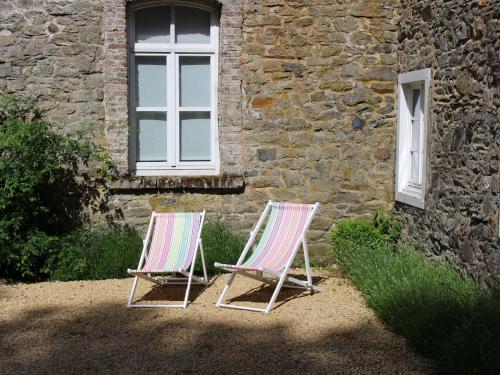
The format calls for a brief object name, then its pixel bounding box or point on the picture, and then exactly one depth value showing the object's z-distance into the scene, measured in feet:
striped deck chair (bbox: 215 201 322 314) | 21.83
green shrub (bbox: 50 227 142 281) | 25.80
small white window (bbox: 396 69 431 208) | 26.45
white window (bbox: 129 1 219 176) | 27.81
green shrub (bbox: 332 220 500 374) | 15.37
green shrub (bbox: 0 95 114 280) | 25.23
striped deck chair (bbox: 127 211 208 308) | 22.25
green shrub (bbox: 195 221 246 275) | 26.32
